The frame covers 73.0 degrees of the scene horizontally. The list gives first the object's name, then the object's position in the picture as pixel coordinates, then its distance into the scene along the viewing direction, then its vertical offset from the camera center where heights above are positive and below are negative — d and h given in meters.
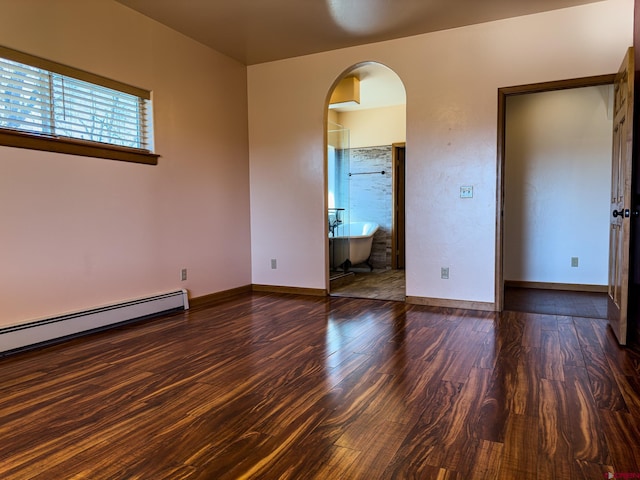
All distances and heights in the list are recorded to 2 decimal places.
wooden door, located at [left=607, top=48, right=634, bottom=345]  2.71 +0.10
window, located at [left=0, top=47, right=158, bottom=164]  2.76 +0.82
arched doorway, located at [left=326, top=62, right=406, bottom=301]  6.17 +0.55
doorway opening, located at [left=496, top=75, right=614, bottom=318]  4.69 +0.26
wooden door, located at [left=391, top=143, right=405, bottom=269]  6.84 +0.17
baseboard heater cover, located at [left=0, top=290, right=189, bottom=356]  2.73 -0.70
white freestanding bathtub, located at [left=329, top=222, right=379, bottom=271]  6.14 -0.37
